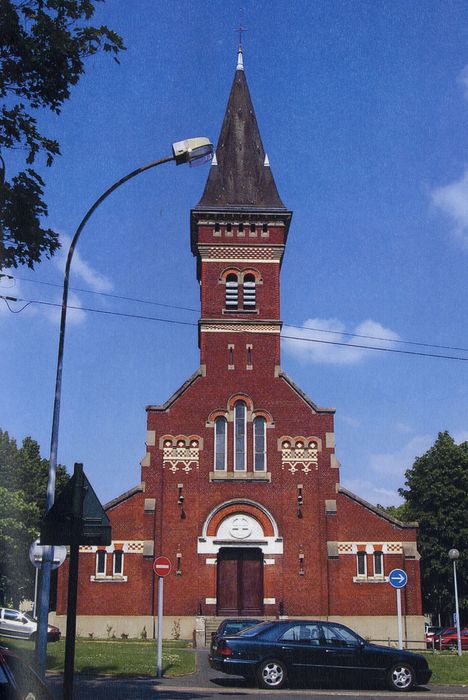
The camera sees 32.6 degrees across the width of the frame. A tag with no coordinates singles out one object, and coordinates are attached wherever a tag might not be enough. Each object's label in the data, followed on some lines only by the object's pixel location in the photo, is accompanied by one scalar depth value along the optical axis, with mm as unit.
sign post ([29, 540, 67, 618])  15996
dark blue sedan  18188
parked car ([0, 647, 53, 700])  7246
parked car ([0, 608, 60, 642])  36500
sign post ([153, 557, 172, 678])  20812
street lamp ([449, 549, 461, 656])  30753
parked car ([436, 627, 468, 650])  40625
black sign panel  10523
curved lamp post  14477
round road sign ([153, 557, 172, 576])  20844
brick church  34938
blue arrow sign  24000
